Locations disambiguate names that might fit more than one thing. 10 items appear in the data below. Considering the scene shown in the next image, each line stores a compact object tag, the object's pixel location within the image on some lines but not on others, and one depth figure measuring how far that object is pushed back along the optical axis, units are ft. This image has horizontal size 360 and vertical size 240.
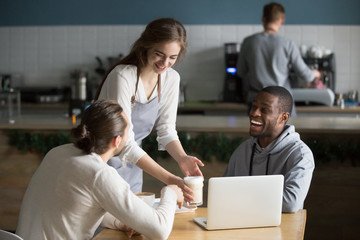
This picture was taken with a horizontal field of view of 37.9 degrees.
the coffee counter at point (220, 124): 11.37
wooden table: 6.17
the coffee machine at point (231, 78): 20.12
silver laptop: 6.13
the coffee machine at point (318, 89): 18.15
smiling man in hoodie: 8.11
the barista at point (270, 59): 15.23
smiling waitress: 7.48
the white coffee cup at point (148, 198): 6.67
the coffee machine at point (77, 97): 14.37
